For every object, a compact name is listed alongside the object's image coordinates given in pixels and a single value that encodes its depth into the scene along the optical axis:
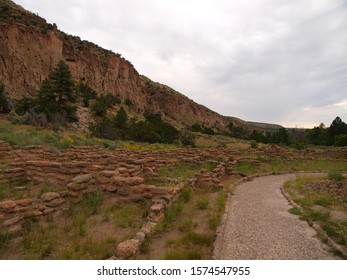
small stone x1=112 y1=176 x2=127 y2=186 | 8.80
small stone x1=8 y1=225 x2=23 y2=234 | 6.07
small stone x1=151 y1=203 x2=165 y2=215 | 7.01
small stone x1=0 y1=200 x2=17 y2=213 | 6.43
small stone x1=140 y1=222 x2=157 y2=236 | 6.04
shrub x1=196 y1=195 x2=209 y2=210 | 8.29
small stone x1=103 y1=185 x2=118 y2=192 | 8.81
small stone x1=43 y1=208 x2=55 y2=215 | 7.16
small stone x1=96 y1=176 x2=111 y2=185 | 9.03
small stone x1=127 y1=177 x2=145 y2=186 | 8.76
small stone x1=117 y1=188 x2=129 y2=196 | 8.69
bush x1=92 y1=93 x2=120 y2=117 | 40.62
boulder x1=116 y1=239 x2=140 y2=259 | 5.03
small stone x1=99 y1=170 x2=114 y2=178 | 9.08
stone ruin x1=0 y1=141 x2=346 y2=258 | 6.57
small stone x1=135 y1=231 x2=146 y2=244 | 5.65
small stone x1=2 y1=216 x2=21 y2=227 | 6.16
